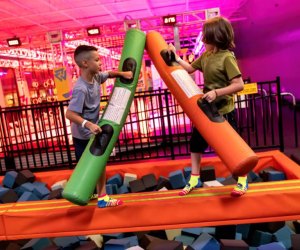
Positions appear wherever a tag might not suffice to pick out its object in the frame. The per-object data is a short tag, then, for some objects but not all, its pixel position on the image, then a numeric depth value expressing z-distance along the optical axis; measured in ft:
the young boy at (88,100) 8.43
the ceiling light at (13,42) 29.73
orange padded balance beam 8.66
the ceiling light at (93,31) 29.60
